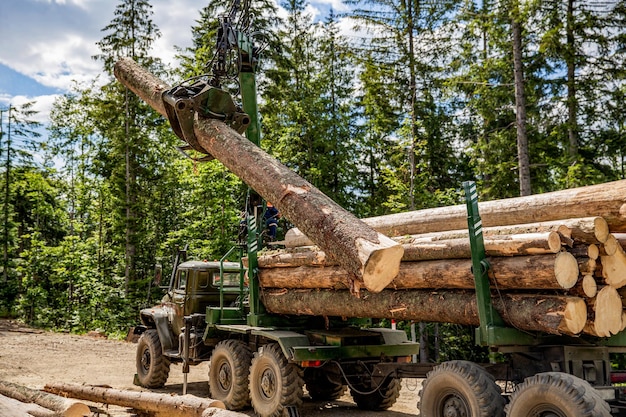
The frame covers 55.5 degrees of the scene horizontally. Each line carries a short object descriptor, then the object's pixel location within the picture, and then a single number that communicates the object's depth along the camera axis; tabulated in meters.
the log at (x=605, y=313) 5.59
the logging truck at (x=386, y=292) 5.64
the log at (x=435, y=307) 5.52
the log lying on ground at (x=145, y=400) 7.85
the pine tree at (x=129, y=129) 26.44
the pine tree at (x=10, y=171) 32.53
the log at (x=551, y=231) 5.54
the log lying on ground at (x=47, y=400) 8.00
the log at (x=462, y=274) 5.51
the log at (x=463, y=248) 5.56
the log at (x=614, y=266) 5.74
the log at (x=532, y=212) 5.76
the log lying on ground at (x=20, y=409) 7.17
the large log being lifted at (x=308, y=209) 5.96
